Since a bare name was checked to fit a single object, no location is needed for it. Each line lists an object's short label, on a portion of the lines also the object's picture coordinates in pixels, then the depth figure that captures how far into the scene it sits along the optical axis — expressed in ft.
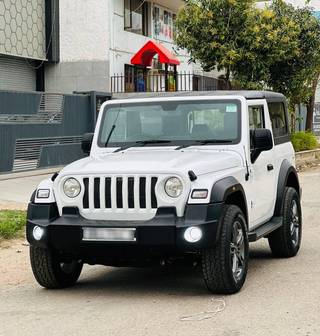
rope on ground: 18.31
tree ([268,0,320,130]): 72.64
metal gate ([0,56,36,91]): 76.07
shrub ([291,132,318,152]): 81.89
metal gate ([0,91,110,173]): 53.42
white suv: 19.48
